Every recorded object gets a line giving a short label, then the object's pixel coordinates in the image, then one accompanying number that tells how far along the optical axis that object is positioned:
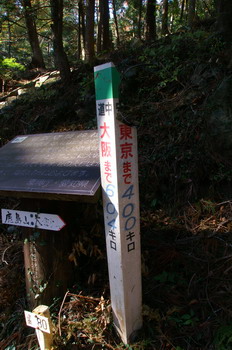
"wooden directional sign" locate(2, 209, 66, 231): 2.21
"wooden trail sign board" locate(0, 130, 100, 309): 2.08
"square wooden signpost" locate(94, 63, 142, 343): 1.72
